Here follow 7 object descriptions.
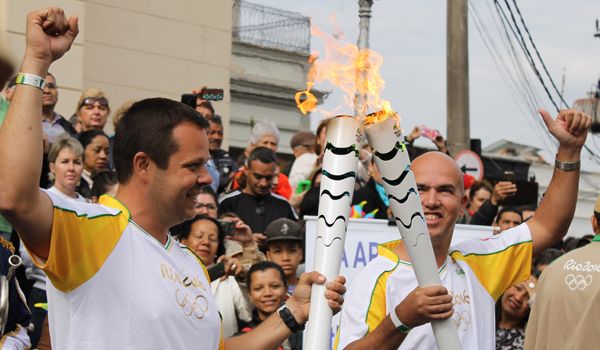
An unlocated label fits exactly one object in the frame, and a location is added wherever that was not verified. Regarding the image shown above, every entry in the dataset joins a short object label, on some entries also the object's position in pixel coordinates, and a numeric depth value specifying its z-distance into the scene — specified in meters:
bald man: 6.62
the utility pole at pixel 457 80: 24.01
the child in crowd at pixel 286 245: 11.48
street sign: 20.79
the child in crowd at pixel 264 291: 10.38
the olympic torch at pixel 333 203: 5.44
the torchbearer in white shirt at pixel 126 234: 4.78
